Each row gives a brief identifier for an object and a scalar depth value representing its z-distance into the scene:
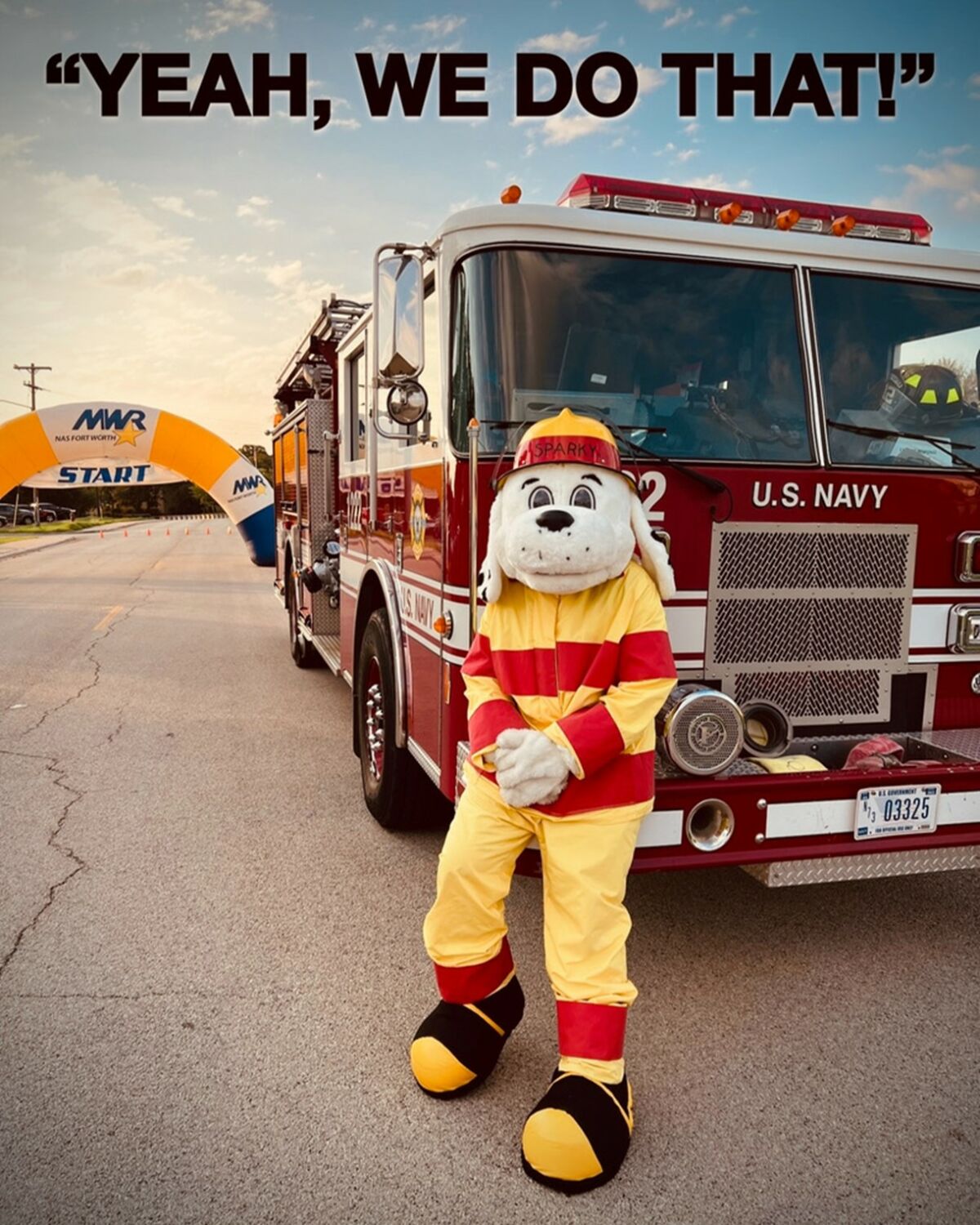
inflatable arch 18.92
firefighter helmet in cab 3.96
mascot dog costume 2.76
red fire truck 3.42
